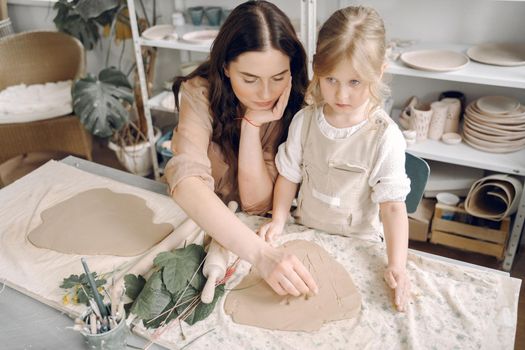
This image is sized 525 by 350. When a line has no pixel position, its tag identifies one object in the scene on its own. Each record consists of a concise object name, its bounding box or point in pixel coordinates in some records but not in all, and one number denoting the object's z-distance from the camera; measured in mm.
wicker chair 2506
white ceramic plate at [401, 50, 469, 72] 1803
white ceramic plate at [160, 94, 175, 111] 2478
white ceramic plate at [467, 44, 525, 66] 1807
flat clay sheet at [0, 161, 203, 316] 1048
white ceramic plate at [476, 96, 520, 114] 1860
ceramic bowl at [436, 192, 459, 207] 2041
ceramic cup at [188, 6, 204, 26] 2459
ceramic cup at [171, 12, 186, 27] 2490
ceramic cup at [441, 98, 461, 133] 2002
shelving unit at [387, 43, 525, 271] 1736
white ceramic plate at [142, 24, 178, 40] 2318
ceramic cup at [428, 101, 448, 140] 1986
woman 1036
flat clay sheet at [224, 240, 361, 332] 917
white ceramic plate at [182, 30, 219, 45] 2234
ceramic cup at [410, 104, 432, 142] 1990
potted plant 2262
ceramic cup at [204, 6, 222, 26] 2424
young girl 994
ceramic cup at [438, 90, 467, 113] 2096
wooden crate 1986
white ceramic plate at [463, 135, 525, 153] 1900
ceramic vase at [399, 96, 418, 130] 2080
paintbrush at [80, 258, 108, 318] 805
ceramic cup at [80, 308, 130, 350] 832
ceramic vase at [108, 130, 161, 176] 2672
